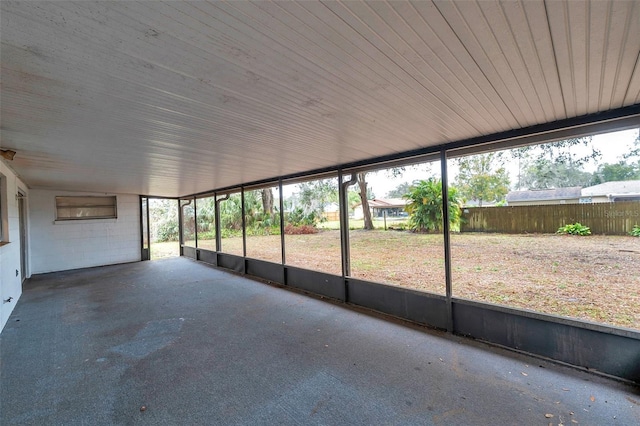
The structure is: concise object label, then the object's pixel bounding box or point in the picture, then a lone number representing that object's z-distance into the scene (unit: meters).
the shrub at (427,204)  5.96
